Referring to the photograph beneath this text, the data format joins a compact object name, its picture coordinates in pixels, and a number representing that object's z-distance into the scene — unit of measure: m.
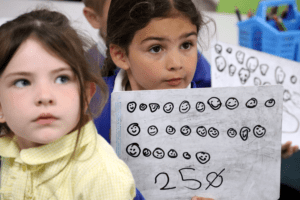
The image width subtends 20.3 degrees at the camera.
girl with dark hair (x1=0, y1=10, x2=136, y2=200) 1.04
